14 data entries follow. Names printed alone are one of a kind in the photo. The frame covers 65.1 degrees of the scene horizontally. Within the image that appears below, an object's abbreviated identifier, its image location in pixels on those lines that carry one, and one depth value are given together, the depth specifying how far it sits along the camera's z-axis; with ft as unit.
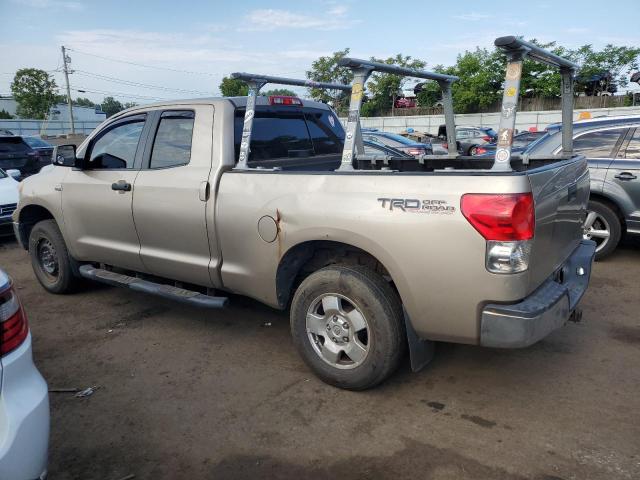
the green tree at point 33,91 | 186.29
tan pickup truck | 8.55
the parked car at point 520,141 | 34.91
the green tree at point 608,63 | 115.34
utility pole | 170.93
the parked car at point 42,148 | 45.93
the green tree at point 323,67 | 143.93
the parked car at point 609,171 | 18.84
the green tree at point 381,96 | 128.15
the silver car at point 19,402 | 5.80
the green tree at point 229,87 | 148.54
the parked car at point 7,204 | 25.39
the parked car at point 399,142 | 40.50
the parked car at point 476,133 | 66.41
